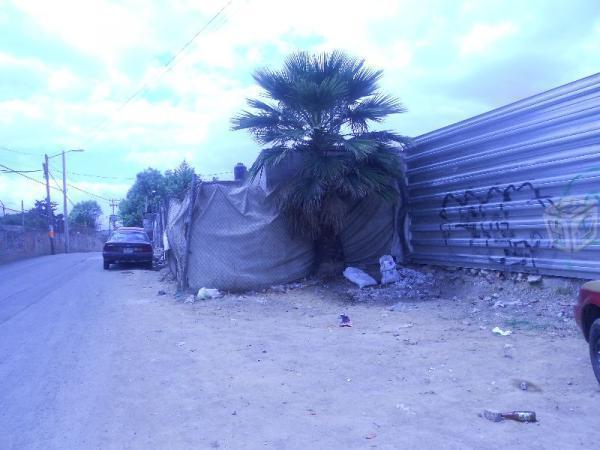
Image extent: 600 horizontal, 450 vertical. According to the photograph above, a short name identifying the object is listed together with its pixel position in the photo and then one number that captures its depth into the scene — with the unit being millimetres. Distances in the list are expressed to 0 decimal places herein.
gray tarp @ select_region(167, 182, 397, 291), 10516
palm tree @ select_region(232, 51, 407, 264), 10195
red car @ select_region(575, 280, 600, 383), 4562
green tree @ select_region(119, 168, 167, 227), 41000
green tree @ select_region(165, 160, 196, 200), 37156
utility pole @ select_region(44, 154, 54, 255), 38256
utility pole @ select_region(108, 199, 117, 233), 58844
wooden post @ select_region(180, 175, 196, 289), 10453
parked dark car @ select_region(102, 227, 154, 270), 18172
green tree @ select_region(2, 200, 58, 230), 34281
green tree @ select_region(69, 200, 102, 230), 74750
